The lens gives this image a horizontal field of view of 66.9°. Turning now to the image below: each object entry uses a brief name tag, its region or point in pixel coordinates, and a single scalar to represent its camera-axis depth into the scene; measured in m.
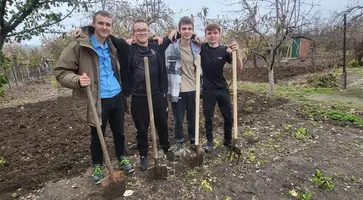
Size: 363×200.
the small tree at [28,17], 3.33
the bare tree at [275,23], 6.52
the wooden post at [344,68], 8.19
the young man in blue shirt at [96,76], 2.76
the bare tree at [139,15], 8.76
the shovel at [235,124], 3.44
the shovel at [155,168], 3.12
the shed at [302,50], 20.38
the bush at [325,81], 9.43
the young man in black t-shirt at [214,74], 3.55
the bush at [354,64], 14.30
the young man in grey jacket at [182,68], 3.52
